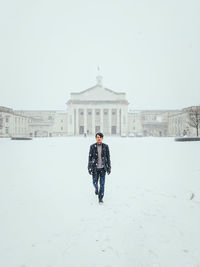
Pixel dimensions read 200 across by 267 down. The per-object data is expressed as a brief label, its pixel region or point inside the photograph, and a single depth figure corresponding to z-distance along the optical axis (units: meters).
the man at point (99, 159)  5.46
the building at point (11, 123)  52.86
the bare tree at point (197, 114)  39.88
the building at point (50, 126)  75.25
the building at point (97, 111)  72.44
